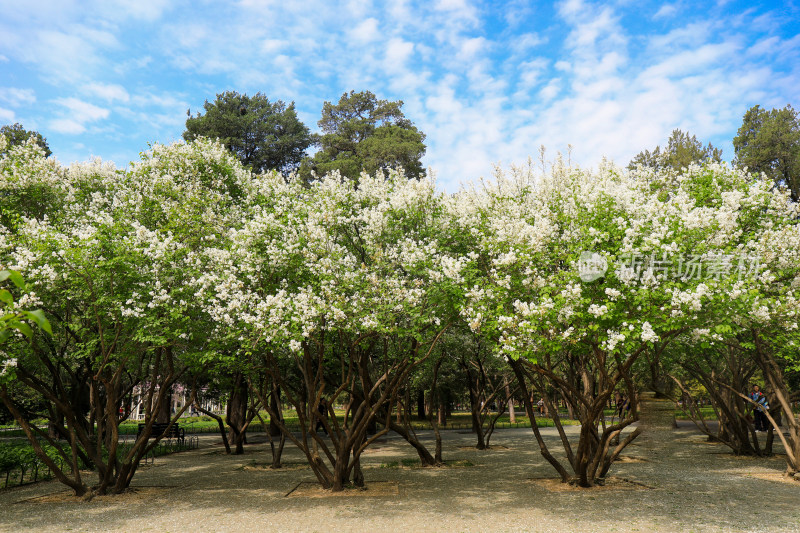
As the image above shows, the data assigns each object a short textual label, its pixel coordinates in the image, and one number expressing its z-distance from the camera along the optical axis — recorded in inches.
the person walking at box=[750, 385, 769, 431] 1008.9
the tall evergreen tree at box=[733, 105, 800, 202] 1359.5
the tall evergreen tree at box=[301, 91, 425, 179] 1547.7
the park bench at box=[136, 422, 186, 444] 1011.4
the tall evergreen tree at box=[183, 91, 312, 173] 1512.1
